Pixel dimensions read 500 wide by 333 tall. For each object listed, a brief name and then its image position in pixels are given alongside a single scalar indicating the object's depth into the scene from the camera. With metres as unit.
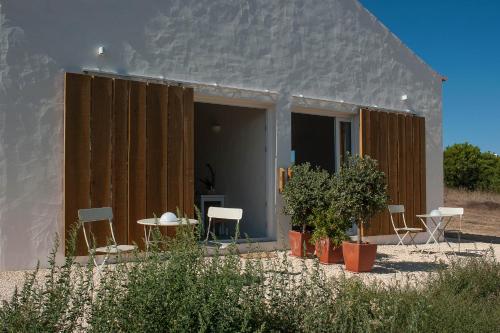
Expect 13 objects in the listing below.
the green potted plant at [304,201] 7.63
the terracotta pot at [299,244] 7.79
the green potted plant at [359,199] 6.63
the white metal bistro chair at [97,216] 6.07
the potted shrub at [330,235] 7.12
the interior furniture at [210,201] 10.15
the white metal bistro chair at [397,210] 9.35
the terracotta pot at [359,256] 6.69
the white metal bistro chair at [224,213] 7.00
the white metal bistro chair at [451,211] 9.10
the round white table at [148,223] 6.30
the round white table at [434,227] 10.95
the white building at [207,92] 6.55
